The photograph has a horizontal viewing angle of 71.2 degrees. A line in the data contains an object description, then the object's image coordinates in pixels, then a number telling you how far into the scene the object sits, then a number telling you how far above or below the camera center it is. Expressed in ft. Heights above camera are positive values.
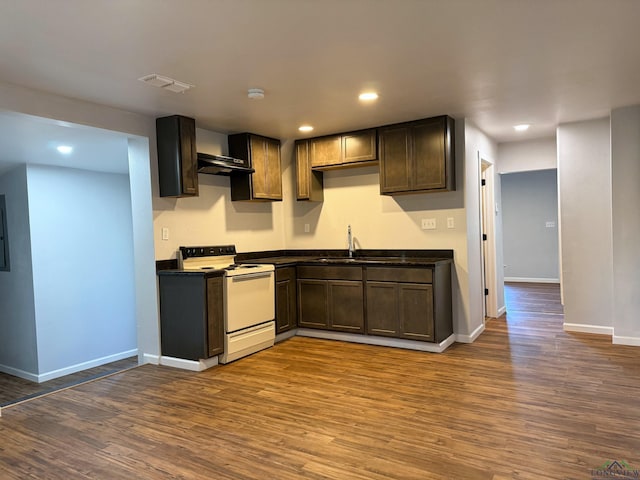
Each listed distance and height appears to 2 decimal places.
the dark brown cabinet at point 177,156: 13.04 +2.26
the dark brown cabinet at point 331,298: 15.01 -2.48
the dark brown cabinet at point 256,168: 15.75 +2.25
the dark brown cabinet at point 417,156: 14.20 +2.21
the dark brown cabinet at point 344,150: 15.70 +2.78
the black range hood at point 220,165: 13.73 +2.11
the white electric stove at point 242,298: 13.24 -2.11
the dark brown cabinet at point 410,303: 13.65 -2.48
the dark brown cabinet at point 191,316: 12.55 -2.40
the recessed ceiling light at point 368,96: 11.68 +3.46
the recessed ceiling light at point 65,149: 14.84 +3.02
